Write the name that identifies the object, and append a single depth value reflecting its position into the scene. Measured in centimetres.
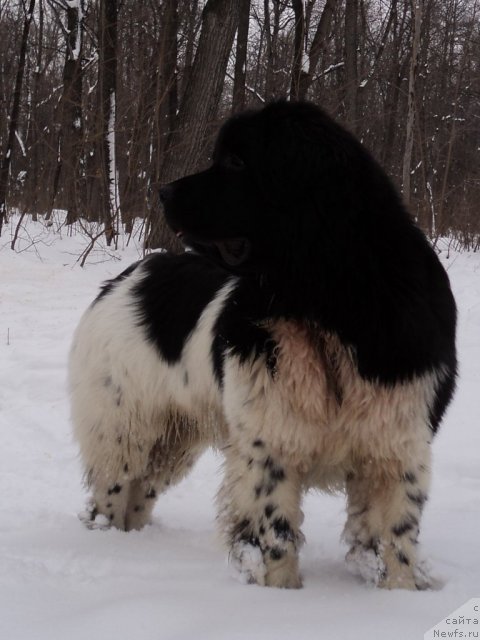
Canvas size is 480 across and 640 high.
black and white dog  249
